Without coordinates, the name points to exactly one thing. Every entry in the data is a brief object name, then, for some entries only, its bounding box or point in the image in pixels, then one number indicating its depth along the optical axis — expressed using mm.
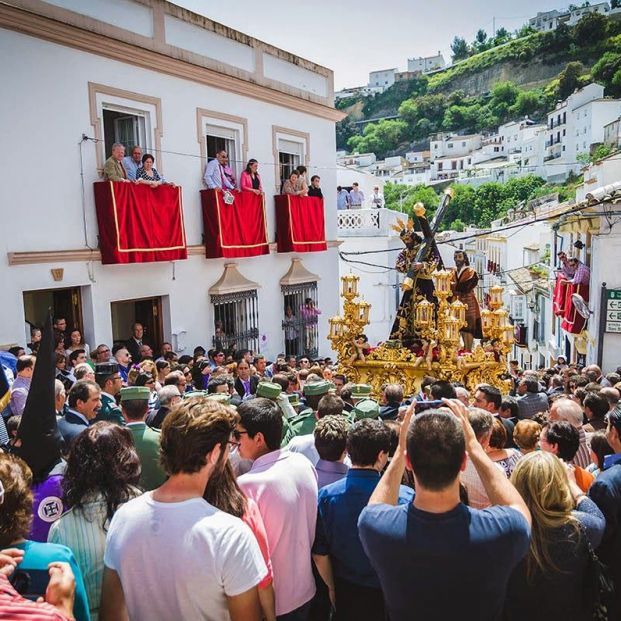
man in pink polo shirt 3047
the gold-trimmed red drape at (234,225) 12891
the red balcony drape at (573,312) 16141
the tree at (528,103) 93312
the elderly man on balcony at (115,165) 10539
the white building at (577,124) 53969
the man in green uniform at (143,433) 4145
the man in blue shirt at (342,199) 21000
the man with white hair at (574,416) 4727
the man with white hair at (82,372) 6828
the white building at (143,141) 9500
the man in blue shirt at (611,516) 3203
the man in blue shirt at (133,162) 10977
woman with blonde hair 2770
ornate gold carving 8633
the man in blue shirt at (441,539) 2309
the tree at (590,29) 87812
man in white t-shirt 2387
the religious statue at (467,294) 9508
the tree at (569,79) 83812
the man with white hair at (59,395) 5336
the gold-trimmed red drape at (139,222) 10635
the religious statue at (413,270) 9500
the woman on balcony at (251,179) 13602
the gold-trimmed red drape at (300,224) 14797
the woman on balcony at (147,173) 11125
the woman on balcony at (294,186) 14961
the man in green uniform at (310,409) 5273
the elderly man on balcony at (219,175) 12823
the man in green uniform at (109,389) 5552
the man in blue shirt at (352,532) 3088
